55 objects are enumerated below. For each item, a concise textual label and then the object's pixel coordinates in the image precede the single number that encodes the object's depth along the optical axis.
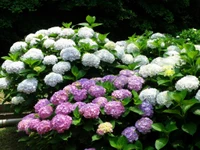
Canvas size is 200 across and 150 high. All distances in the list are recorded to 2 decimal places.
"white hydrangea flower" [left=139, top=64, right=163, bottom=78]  3.31
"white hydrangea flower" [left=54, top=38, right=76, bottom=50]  3.94
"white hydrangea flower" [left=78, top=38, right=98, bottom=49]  3.98
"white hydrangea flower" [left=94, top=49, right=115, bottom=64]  3.79
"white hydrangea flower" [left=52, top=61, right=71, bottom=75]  3.66
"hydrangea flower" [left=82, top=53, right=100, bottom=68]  3.67
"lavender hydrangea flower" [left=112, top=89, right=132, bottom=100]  3.16
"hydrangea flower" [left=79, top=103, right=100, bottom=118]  2.96
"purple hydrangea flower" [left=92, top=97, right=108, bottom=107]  3.10
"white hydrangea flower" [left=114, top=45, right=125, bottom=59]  3.96
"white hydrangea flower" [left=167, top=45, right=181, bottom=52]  3.94
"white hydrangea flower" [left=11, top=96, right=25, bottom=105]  3.75
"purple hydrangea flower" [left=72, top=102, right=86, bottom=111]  3.10
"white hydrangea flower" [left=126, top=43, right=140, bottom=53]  4.07
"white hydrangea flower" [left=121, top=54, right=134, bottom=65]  3.89
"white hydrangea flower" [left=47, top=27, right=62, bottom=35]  4.35
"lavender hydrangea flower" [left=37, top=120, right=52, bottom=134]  3.06
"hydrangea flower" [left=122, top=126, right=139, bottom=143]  2.96
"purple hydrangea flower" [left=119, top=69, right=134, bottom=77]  3.48
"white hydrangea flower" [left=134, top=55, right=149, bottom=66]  3.80
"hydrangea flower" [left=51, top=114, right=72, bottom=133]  2.95
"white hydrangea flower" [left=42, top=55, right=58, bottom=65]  3.82
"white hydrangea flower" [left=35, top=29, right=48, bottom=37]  4.46
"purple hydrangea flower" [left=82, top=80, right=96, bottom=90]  3.31
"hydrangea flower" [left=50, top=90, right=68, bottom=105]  3.22
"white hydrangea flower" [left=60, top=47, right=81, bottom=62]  3.72
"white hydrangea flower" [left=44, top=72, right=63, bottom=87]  3.60
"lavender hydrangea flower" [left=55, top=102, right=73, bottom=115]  3.07
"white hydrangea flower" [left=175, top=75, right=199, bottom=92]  2.92
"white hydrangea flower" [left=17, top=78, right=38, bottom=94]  3.65
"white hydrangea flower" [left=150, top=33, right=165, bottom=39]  4.53
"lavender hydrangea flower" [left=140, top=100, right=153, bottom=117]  3.05
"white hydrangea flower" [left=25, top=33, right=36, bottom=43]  4.44
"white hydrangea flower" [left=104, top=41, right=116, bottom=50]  3.93
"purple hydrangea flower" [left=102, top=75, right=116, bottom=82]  3.46
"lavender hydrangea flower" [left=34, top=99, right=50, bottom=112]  3.34
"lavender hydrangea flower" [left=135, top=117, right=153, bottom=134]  2.98
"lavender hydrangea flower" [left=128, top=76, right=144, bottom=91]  3.26
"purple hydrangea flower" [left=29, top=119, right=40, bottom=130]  3.14
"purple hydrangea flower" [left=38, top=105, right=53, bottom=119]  3.17
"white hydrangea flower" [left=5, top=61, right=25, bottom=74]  3.81
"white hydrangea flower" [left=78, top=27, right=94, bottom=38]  4.16
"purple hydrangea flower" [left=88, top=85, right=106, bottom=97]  3.20
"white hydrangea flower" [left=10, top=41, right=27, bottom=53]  4.30
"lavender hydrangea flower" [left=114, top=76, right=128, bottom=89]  3.30
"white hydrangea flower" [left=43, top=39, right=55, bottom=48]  4.07
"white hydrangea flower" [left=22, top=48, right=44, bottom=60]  3.89
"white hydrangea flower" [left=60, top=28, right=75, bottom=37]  4.20
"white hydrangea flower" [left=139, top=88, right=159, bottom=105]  3.10
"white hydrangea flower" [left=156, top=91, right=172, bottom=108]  2.96
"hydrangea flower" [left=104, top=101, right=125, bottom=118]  3.02
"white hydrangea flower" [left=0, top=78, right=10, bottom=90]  3.91
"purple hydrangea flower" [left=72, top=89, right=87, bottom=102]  3.22
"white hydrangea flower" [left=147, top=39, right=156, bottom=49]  3.95
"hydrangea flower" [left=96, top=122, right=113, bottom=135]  2.91
